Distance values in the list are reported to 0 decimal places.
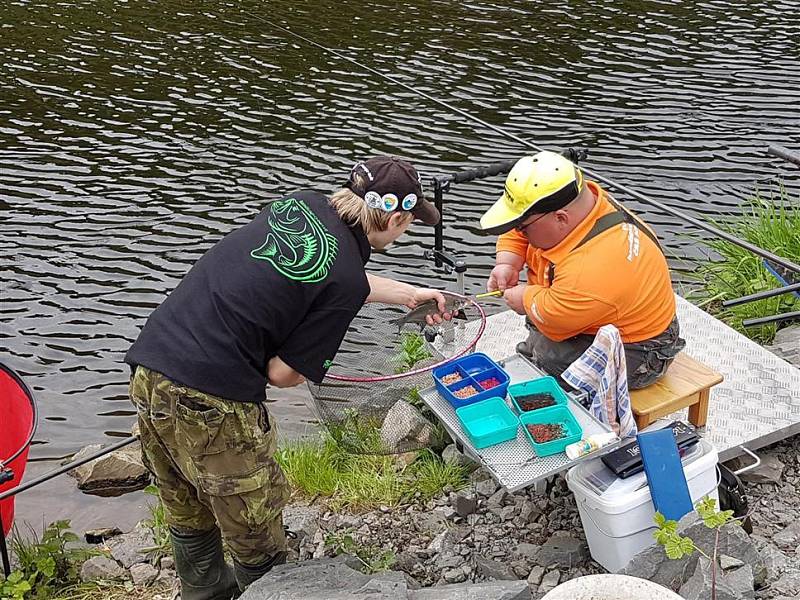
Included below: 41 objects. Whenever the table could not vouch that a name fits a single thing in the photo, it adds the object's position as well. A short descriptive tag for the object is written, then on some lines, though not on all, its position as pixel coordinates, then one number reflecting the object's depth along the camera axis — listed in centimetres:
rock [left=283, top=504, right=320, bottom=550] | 465
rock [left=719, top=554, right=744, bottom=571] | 348
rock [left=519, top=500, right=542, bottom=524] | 447
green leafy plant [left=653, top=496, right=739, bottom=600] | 317
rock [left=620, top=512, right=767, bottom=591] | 353
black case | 385
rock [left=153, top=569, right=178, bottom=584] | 473
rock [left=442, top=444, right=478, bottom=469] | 489
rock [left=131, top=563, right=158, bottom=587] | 474
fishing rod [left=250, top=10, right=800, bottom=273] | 440
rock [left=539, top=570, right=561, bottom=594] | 400
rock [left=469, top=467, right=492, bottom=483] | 479
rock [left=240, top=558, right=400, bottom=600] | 360
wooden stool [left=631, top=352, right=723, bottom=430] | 425
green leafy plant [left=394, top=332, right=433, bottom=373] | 496
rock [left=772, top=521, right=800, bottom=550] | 409
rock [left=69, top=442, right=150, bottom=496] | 622
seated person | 405
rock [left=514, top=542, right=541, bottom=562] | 421
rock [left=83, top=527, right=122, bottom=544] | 565
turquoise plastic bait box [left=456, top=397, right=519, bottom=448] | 393
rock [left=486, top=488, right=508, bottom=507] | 461
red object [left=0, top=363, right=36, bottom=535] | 462
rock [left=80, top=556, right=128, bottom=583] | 481
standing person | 338
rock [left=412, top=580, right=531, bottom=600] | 345
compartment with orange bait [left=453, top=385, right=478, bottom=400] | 421
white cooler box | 378
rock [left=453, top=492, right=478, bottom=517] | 455
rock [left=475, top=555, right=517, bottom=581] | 408
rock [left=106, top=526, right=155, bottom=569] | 495
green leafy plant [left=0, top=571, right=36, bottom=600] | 441
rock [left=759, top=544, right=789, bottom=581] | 383
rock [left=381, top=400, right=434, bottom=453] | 482
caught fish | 417
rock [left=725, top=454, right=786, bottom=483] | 455
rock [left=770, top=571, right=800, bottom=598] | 371
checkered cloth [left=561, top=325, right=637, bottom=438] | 383
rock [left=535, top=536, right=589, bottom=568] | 414
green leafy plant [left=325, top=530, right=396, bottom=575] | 422
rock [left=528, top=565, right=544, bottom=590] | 404
